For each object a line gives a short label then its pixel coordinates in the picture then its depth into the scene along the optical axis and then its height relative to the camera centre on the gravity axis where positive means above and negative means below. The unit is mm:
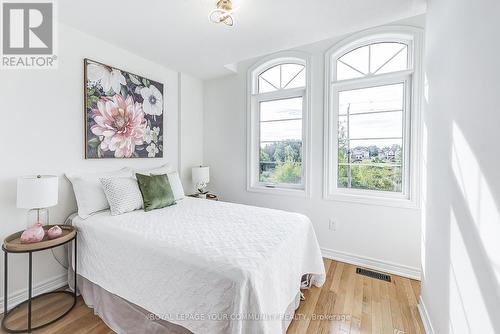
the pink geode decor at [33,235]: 1591 -523
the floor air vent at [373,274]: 2286 -1145
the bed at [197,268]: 1176 -653
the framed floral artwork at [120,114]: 2291 +556
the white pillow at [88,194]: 2012 -290
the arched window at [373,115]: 2383 +568
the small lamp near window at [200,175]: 3238 -168
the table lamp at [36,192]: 1604 -216
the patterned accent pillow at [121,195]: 2049 -300
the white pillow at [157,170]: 2616 -88
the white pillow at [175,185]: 2635 -265
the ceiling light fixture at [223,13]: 1730 +1222
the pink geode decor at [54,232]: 1687 -531
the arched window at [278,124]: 3014 +572
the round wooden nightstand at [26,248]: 1533 -595
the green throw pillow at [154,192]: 2234 -293
